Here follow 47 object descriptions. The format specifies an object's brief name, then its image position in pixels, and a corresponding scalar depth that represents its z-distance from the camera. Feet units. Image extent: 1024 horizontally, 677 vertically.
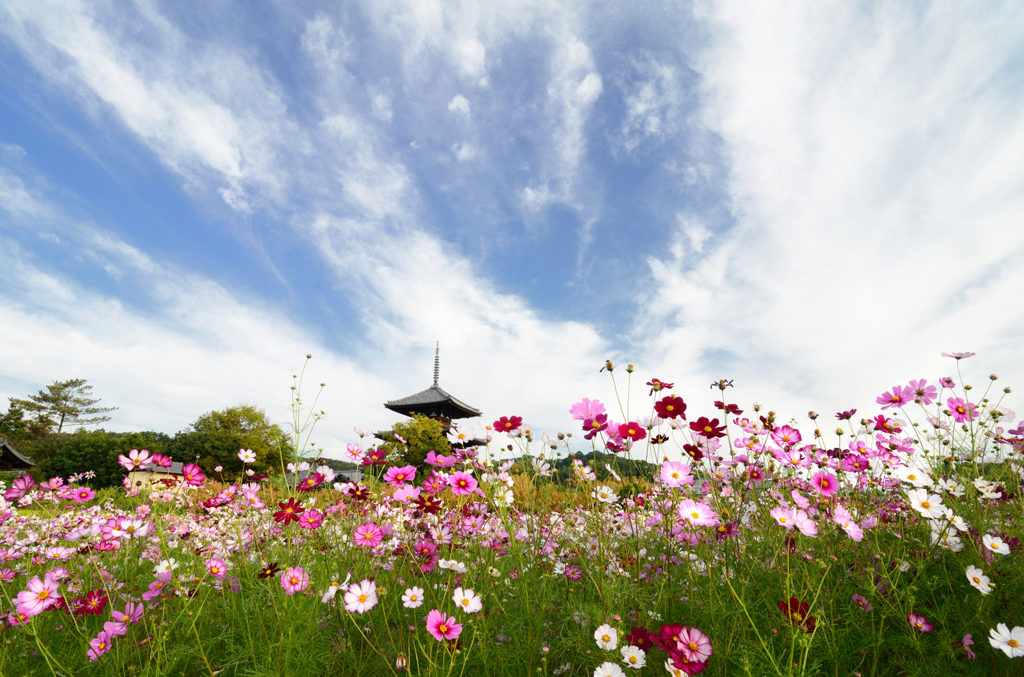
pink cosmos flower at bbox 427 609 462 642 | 4.63
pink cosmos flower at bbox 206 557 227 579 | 8.10
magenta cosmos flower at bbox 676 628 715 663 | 4.52
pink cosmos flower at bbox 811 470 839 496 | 5.65
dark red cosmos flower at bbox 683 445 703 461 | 5.99
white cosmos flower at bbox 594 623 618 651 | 4.68
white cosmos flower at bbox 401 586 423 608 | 5.45
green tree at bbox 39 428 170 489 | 71.20
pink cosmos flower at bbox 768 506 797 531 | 4.58
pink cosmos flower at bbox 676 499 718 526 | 5.19
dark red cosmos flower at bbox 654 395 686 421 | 6.44
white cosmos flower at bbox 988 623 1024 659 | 4.49
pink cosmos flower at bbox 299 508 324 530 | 7.66
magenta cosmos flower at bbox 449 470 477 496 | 6.95
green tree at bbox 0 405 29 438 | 112.78
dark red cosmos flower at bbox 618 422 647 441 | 6.52
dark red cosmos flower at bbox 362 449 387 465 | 7.75
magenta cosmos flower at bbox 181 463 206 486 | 7.53
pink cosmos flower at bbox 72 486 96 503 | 8.32
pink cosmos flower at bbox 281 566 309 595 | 6.06
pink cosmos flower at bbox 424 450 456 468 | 6.99
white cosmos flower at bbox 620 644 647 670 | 4.71
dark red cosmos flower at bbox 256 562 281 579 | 6.17
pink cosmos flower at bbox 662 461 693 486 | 6.05
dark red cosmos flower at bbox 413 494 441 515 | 7.06
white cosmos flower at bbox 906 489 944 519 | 5.59
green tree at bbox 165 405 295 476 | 77.97
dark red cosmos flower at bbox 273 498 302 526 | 6.88
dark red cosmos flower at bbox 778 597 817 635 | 4.08
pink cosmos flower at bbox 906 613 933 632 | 5.64
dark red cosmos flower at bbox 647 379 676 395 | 6.70
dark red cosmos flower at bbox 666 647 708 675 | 4.14
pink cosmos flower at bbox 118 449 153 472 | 7.33
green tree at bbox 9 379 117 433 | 142.10
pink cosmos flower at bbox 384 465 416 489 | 7.11
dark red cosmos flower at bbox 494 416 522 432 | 7.56
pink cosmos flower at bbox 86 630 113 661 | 6.04
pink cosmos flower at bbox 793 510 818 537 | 4.44
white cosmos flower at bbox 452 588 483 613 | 5.08
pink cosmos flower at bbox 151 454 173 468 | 7.32
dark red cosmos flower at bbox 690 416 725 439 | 6.19
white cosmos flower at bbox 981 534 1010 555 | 5.66
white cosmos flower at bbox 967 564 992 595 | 5.06
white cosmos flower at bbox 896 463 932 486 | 5.69
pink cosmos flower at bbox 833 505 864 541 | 4.80
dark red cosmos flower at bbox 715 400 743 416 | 6.50
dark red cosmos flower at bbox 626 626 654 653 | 5.35
